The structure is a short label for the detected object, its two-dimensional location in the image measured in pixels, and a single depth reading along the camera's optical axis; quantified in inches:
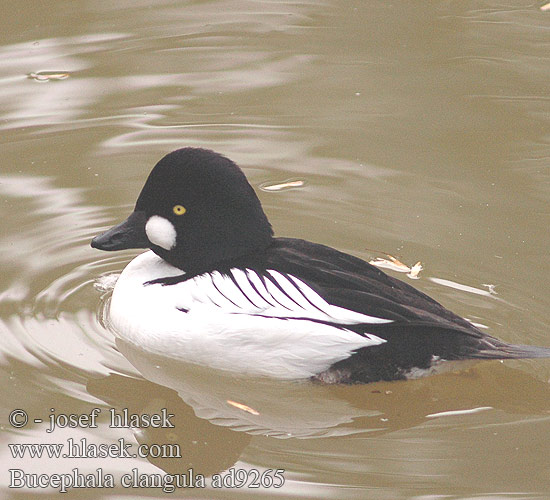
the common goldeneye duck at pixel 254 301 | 469.1
